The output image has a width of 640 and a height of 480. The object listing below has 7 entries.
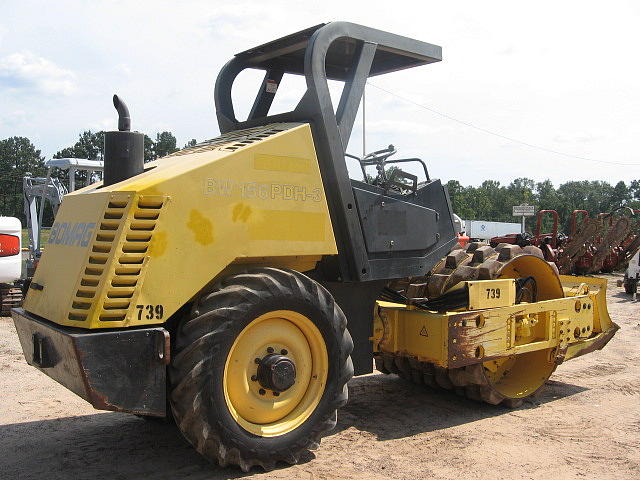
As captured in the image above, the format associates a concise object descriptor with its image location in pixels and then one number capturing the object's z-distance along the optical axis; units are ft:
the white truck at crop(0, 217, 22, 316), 36.78
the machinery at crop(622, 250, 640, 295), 51.07
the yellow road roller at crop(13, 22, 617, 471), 12.98
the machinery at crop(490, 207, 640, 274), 64.23
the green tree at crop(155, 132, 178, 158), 192.85
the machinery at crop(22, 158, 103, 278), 47.32
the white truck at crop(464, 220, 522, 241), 146.00
